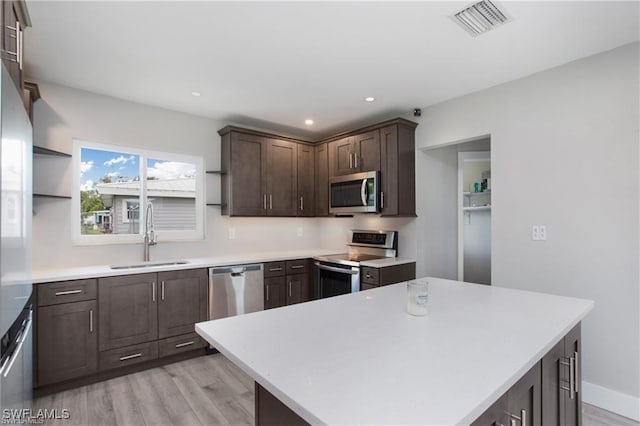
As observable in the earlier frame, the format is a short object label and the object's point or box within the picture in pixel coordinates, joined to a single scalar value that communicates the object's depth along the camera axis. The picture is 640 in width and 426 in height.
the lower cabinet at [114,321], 2.38
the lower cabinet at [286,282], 3.52
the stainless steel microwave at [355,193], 3.56
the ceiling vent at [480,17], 1.82
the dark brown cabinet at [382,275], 3.25
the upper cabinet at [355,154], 3.64
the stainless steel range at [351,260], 3.43
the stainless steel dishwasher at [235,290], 3.17
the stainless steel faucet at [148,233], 3.24
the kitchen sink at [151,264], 2.98
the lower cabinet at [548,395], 0.96
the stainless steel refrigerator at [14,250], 1.10
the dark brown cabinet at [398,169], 3.44
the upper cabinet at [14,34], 1.40
